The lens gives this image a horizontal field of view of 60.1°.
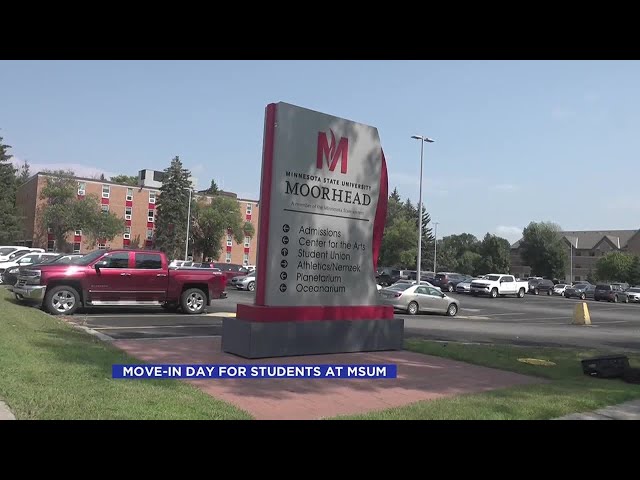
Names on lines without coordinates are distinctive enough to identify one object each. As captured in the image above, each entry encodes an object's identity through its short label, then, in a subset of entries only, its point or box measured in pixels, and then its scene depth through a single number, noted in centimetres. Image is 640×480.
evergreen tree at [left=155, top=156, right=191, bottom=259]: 7269
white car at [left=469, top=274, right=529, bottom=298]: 4362
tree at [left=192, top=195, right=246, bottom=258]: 7188
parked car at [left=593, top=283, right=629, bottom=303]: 5019
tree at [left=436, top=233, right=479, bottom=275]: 10875
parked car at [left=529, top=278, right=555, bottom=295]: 5722
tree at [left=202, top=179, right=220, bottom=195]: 8328
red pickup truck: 1460
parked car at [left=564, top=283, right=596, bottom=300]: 5391
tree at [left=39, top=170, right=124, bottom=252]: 6031
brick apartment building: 6638
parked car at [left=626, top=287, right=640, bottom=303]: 5062
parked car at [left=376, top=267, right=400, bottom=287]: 5194
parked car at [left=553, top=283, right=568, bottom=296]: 5854
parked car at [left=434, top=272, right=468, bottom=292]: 5012
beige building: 10088
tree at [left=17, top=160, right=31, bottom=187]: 9537
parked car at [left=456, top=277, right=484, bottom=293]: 4600
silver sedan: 2336
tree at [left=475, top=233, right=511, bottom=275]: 9706
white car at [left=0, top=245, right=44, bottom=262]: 2663
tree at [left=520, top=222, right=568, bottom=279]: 8875
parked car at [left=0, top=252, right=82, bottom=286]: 2042
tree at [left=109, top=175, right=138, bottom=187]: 10595
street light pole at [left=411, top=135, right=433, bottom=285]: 3531
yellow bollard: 2333
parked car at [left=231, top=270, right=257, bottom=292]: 3512
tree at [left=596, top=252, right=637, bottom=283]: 7900
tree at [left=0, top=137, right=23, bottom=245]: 6444
